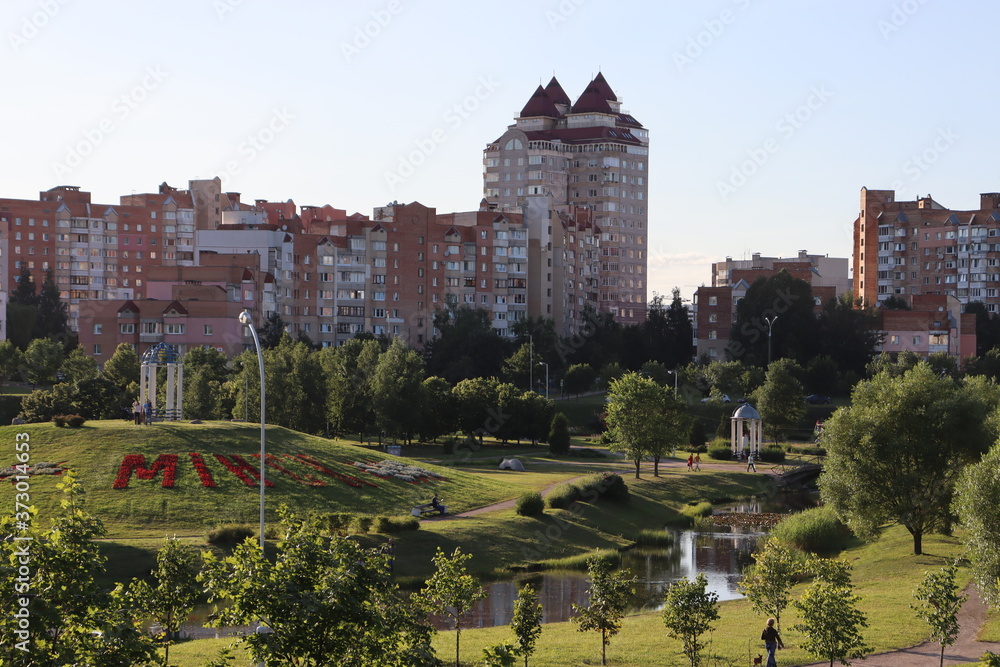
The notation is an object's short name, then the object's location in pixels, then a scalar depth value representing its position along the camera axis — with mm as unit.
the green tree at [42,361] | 107438
